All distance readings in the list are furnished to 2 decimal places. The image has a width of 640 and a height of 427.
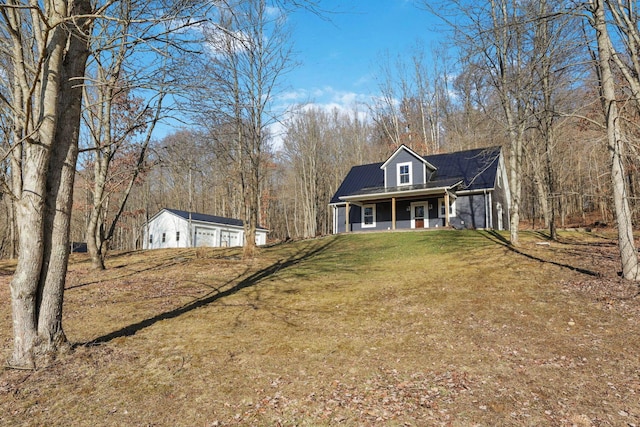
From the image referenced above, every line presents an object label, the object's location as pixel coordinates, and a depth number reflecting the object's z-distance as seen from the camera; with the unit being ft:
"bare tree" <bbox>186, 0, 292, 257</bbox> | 44.18
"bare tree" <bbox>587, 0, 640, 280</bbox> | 24.57
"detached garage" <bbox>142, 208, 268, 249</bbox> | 101.14
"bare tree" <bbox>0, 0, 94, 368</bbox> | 14.25
